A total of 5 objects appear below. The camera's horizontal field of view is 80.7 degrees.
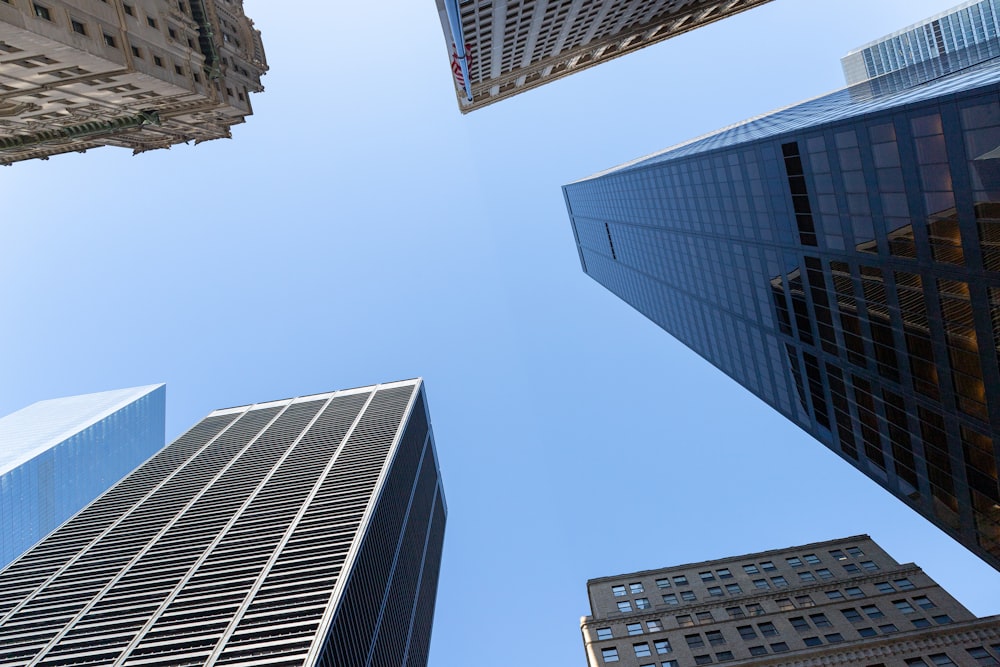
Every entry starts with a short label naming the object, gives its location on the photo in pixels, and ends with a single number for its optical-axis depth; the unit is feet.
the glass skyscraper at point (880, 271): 102.17
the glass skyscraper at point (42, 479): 532.32
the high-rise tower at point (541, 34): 227.20
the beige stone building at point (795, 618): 157.79
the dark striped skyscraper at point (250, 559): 247.29
